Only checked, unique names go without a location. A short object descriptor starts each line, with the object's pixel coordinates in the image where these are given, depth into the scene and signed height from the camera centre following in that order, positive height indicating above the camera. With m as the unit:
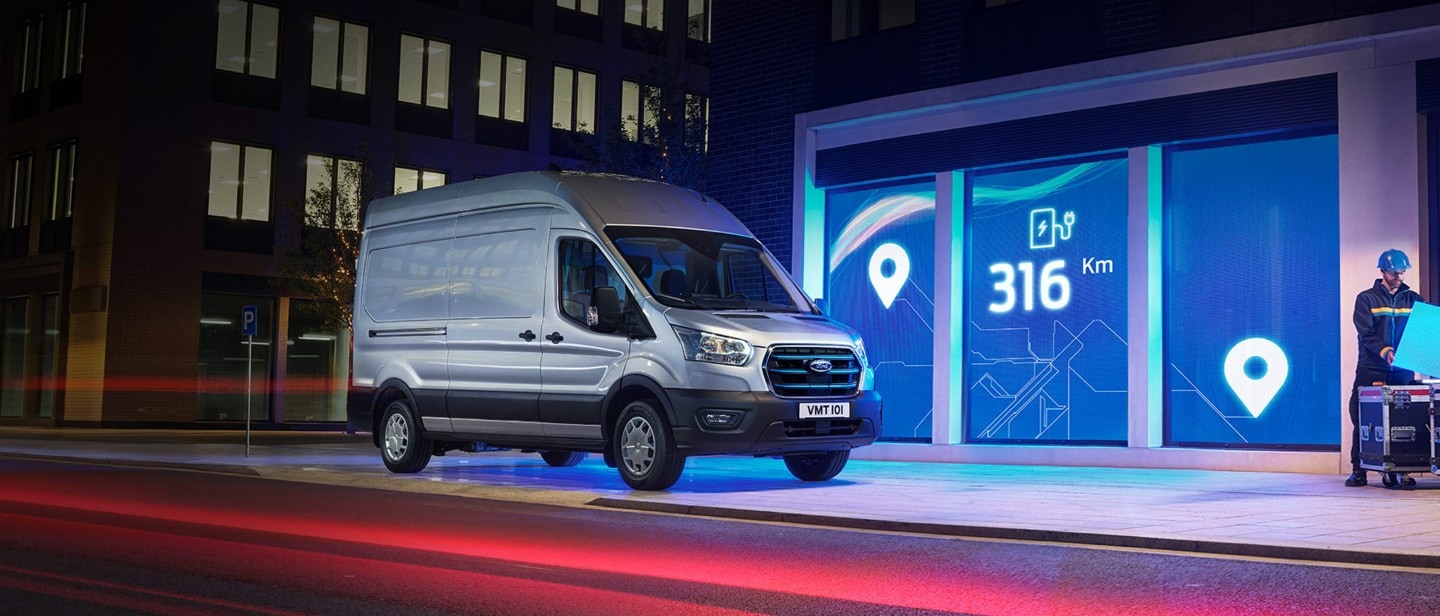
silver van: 12.43 +0.33
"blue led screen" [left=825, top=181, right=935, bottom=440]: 19.42 +1.32
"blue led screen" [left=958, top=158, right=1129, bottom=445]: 17.58 +0.99
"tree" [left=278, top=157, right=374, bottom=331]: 32.31 +2.73
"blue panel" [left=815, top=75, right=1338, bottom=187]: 15.95 +3.09
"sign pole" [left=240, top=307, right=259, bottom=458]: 20.59 +0.66
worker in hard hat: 12.88 +0.66
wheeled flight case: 12.55 -0.34
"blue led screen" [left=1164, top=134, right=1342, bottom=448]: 15.84 +1.08
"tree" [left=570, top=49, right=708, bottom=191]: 23.69 +3.91
